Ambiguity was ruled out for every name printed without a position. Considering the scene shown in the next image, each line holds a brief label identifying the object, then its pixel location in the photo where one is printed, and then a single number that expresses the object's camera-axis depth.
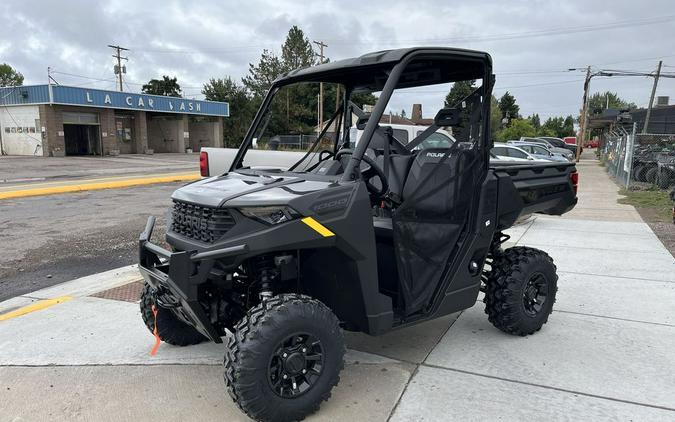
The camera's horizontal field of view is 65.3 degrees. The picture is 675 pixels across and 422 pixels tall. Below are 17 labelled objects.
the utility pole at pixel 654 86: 39.12
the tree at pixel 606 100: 122.21
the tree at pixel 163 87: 61.28
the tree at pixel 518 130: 53.66
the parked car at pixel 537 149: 23.36
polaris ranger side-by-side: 2.84
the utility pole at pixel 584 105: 39.16
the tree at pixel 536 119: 109.62
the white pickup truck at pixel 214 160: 10.14
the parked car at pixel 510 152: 17.91
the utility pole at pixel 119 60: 55.81
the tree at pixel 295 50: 59.69
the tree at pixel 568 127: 106.64
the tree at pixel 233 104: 54.02
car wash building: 36.00
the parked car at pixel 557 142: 45.99
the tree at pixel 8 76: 81.50
